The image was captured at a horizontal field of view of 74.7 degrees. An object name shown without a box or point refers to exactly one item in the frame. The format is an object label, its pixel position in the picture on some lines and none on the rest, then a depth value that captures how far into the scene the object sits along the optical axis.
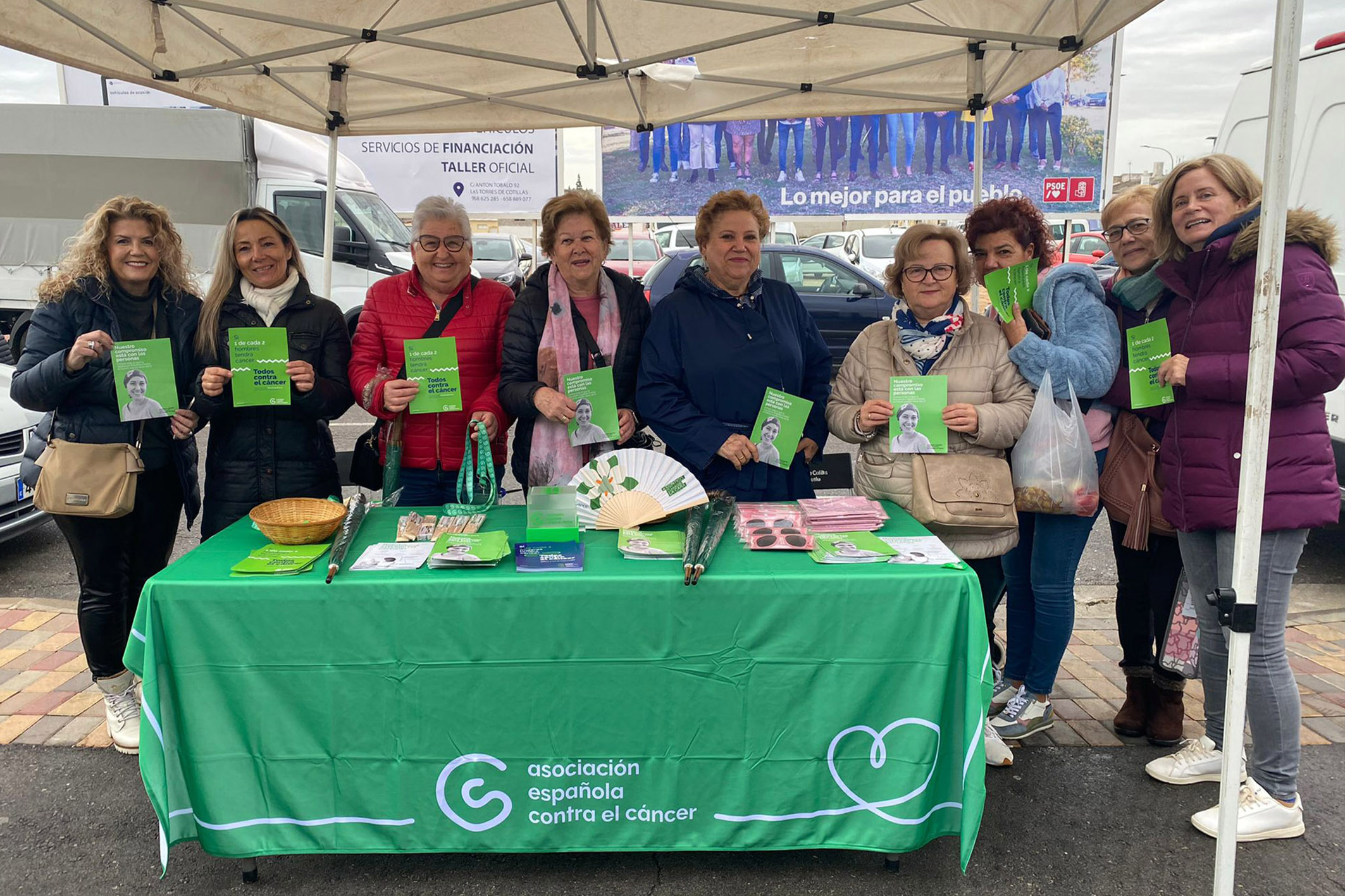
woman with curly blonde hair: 2.74
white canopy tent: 3.08
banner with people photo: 13.89
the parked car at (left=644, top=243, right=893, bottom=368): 9.88
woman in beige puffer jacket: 2.69
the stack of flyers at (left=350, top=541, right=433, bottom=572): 2.28
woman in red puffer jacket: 3.02
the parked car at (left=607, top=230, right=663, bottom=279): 13.20
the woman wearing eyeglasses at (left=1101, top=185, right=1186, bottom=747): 2.78
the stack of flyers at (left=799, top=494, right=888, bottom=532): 2.57
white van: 4.59
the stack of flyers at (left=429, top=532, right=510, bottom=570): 2.25
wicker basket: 2.41
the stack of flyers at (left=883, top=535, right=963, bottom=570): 2.28
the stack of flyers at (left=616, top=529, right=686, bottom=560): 2.32
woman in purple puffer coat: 2.31
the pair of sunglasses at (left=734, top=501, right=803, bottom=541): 2.58
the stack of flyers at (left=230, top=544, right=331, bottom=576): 2.22
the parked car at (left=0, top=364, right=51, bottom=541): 4.58
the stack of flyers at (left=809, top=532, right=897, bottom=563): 2.29
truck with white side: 9.30
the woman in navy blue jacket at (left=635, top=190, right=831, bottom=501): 2.88
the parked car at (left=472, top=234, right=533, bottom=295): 12.80
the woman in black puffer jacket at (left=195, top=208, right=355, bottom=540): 2.84
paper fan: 2.58
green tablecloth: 2.19
